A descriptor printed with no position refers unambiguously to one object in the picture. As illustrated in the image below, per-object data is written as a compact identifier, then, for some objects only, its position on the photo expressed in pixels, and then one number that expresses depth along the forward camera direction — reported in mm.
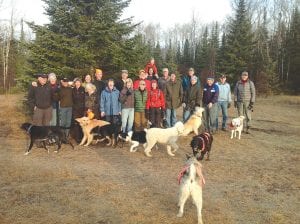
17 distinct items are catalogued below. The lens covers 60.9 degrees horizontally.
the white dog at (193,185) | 3327
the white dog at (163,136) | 6067
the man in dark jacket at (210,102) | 7762
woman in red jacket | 6904
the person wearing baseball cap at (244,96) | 8098
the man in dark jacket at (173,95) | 7447
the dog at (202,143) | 5435
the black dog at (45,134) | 6248
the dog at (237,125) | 7769
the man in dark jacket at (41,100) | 6450
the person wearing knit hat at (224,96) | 8348
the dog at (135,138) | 6285
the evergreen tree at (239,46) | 23073
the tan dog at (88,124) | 6690
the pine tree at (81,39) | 8721
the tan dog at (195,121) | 7039
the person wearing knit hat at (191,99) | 7607
